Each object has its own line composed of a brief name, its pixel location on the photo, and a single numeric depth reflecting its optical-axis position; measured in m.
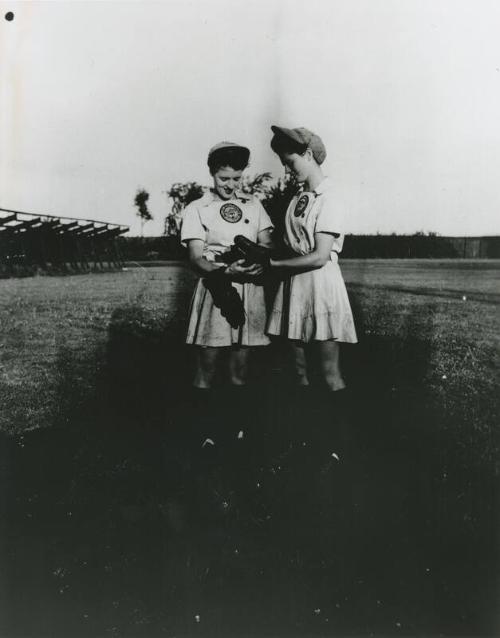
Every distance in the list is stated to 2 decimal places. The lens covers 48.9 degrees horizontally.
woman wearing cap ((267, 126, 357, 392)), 2.64
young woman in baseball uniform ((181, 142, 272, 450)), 2.76
